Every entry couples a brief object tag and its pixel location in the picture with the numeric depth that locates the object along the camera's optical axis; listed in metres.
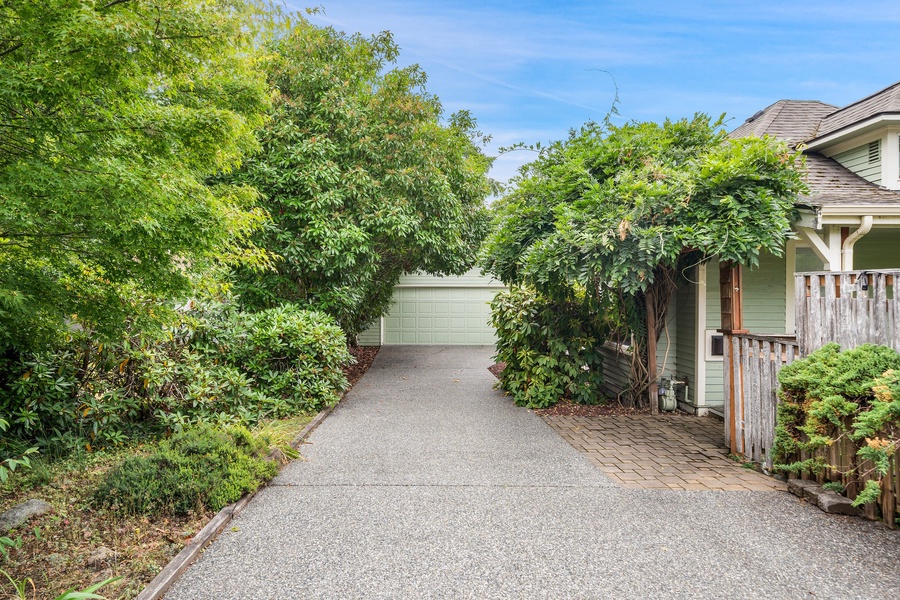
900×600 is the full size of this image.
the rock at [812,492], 3.73
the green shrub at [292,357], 7.02
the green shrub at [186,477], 3.55
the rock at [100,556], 2.86
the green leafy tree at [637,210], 4.94
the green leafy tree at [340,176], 8.21
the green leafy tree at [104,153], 2.73
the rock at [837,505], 3.54
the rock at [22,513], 3.29
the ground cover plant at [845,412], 3.03
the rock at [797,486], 3.88
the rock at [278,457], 4.73
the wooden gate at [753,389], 4.37
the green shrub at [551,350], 7.62
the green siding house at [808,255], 6.25
